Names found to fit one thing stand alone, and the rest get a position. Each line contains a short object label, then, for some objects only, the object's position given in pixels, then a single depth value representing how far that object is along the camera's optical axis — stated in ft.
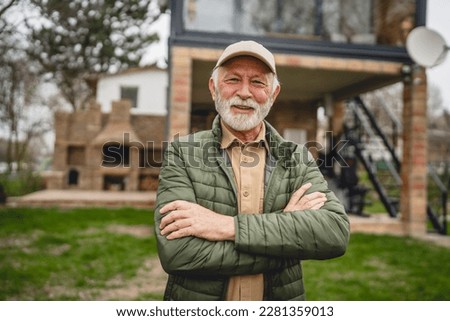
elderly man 4.32
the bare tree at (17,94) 12.71
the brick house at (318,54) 16.78
